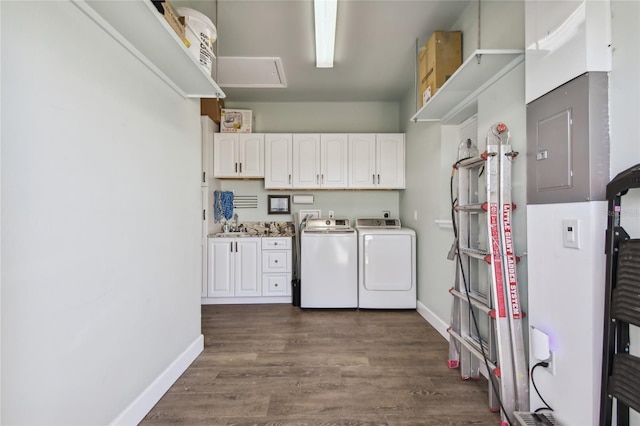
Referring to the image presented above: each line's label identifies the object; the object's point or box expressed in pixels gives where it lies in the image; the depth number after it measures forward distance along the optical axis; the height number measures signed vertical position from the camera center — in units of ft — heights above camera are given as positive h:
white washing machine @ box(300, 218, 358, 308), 11.03 -2.24
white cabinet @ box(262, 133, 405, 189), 12.44 +2.22
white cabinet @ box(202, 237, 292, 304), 11.64 -2.35
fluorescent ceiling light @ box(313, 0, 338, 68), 6.23 +4.54
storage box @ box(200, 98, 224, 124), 11.66 +4.23
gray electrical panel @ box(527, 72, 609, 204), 3.55 +0.93
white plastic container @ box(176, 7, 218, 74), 5.41 +3.44
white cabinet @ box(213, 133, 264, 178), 12.35 +2.42
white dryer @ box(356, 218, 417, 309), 10.88 -2.24
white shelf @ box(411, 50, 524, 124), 5.18 +2.71
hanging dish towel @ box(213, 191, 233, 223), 12.58 +0.29
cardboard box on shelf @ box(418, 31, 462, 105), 7.16 +3.90
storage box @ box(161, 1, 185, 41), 4.48 +3.15
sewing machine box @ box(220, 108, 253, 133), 12.58 +3.97
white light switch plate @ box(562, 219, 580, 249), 3.75 -0.29
